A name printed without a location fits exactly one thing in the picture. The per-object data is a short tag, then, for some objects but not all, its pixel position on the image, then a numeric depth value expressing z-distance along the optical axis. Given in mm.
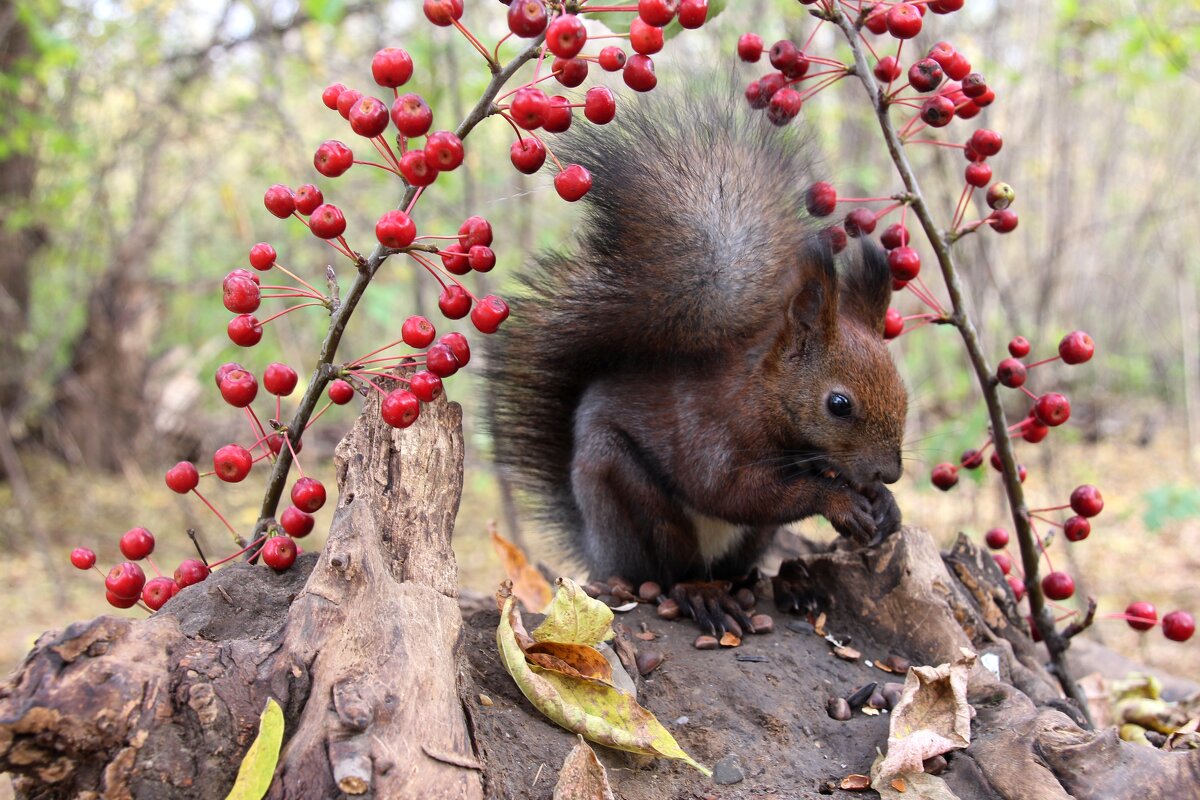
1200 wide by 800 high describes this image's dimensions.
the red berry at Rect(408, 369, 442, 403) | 613
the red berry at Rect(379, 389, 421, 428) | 611
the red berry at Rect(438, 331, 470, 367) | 619
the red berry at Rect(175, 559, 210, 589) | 642
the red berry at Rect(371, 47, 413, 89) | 592
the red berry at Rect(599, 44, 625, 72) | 593
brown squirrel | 730
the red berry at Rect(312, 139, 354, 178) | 601
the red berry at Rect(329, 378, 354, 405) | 630
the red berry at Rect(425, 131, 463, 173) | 590
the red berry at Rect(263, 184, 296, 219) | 608
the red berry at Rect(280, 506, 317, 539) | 640
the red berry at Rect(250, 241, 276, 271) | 620
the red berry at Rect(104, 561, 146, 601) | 623
